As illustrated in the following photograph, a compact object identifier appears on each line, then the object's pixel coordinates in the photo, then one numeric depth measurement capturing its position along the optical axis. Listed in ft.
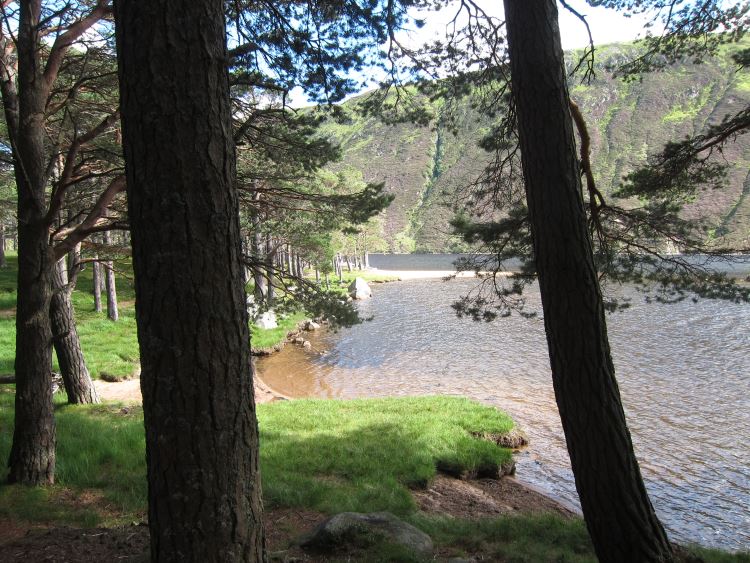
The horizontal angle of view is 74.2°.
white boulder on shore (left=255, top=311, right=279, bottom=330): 70.24
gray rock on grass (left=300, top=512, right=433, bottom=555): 12.55
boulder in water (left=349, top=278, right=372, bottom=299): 120.97
